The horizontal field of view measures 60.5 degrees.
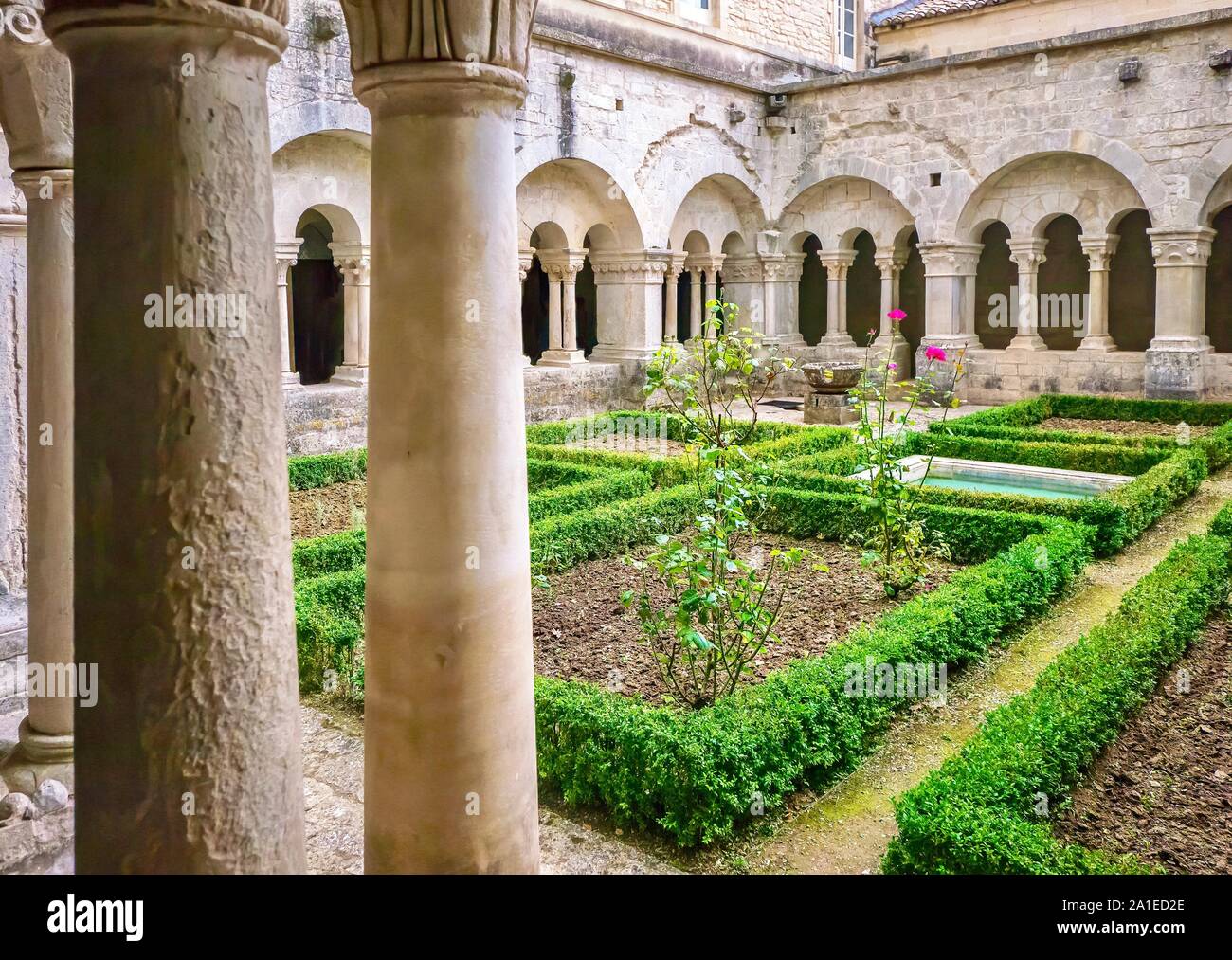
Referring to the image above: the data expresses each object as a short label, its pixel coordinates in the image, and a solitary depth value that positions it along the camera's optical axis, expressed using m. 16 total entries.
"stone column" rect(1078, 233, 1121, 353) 14.44
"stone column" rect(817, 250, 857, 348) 16.95
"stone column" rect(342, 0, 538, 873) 2.16
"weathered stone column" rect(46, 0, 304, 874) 1.77
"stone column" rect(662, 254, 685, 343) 15.38
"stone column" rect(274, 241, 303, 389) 10.73
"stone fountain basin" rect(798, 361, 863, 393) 13.05
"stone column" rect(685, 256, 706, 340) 16.61
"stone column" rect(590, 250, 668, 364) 14.75
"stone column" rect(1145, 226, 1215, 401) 13.27
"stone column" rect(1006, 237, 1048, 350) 15.04
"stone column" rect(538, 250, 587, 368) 14.28
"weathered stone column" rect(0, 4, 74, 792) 3.54
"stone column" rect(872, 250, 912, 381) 16.33
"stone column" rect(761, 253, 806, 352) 17.09
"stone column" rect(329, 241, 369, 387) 11.91
